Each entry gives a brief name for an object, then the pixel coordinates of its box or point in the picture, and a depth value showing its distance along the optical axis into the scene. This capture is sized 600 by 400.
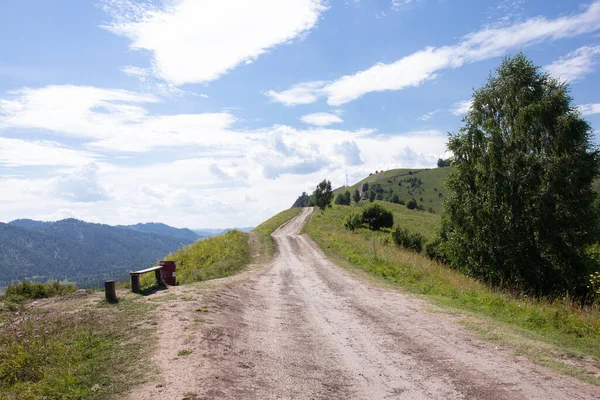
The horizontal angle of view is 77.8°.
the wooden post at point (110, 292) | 12.03
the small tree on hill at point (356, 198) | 136.32
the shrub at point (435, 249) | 30.48
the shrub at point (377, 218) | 65.12
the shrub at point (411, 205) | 110.58
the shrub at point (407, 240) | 40.73
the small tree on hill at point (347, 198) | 119.51
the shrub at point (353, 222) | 60.41
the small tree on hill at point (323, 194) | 76.75
